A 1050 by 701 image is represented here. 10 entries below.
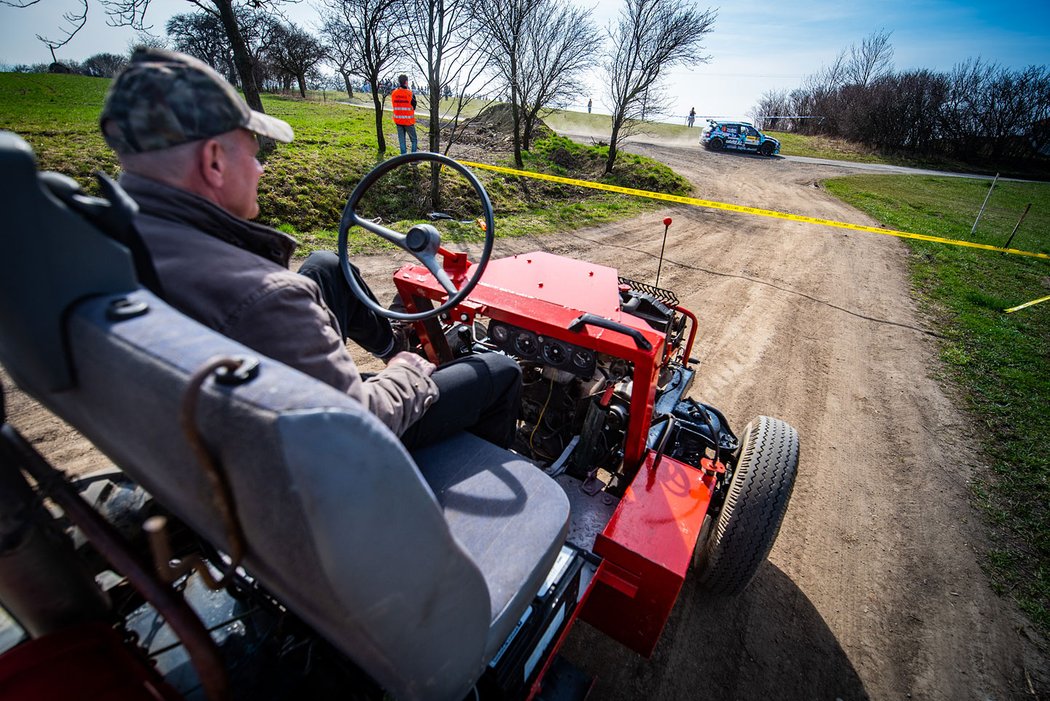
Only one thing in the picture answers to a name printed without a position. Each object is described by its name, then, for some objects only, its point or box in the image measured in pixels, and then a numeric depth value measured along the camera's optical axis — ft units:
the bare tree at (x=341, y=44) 31.68
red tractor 2.00
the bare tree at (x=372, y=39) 29.33
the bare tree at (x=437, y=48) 22.77
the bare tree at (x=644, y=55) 40.29
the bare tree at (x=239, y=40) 23.65
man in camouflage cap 3.74
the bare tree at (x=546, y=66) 40.70
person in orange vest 29.04
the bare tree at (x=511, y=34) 35.12
